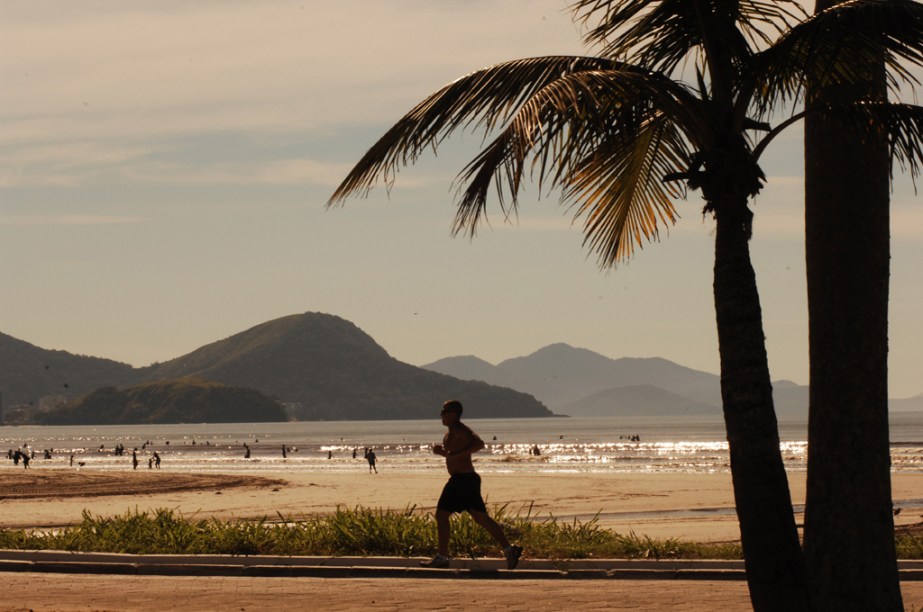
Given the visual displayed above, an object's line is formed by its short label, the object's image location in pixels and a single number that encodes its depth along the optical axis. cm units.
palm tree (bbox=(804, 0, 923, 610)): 1538
